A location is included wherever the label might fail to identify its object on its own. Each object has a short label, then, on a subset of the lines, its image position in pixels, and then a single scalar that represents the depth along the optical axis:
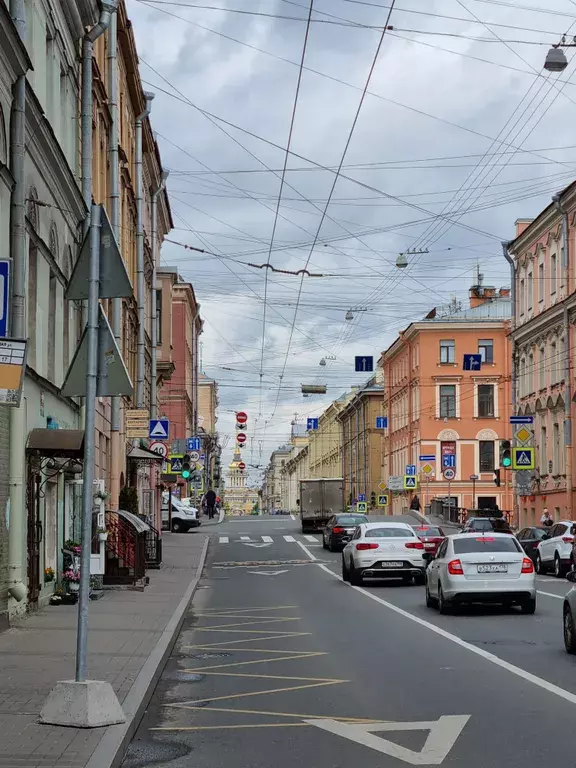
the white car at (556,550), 33.47
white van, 62.07
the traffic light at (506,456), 43.37
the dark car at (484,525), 43.94
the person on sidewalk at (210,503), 86.21
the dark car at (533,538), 36.97
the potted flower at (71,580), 21.03
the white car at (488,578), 20.25
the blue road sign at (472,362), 56.34
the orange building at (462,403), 76.75
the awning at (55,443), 18.11
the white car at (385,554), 29.00
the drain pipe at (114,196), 28.73
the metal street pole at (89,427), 9.02
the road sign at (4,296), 8.70
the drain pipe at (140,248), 38.56
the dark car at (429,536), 36.28
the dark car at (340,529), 46.62
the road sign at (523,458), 45.22
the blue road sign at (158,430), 37.25
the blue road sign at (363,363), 56.34
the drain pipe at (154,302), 43.59
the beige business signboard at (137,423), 33.94
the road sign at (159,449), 38.36
